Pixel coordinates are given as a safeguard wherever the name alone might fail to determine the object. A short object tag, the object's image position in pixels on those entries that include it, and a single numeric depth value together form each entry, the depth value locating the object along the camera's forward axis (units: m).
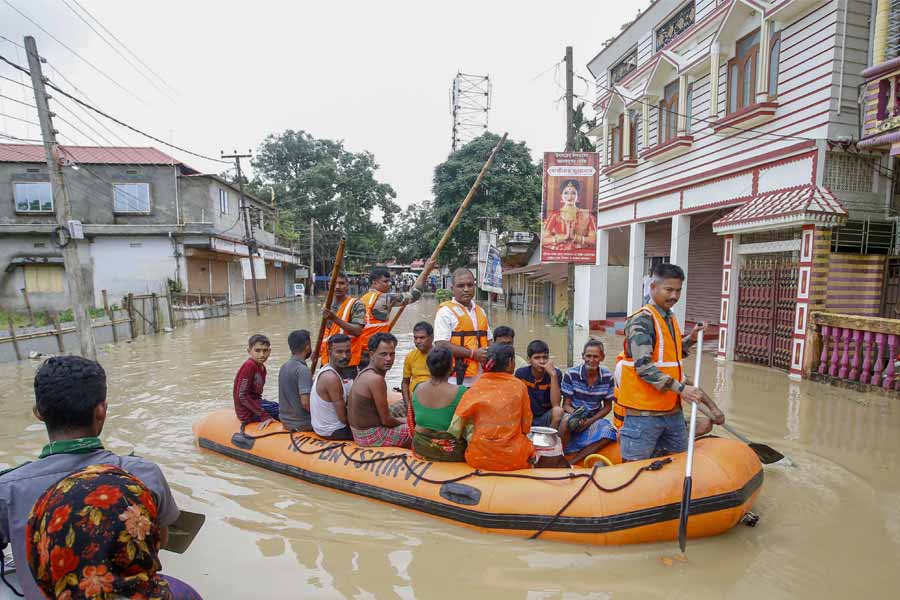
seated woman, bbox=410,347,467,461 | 3.87
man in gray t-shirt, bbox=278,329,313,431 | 5.04
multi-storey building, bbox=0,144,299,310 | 19.86
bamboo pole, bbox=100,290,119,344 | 13.55
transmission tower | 26.95
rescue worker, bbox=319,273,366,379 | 5.62
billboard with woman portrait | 8.00
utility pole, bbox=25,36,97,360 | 8.65
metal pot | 4.30
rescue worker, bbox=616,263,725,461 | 3.39
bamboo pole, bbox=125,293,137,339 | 14.34
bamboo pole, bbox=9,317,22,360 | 10.53
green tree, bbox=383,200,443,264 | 35.91
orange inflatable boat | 3.53
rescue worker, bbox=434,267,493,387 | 5.02
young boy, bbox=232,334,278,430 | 5.26
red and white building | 8.20
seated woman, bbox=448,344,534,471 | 3.72
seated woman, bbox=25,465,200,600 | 1.45
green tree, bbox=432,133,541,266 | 25.27
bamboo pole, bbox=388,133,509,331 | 6.48
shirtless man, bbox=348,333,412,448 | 4.43
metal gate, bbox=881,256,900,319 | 8.27
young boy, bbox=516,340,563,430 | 4.84
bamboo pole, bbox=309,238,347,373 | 5.34
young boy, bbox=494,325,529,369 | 4.89
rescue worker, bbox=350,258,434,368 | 5.80
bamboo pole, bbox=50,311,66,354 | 11.48
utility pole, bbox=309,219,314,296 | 34.16
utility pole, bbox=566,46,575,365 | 8.64
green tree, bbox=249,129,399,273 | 35.41
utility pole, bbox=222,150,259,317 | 21.52
